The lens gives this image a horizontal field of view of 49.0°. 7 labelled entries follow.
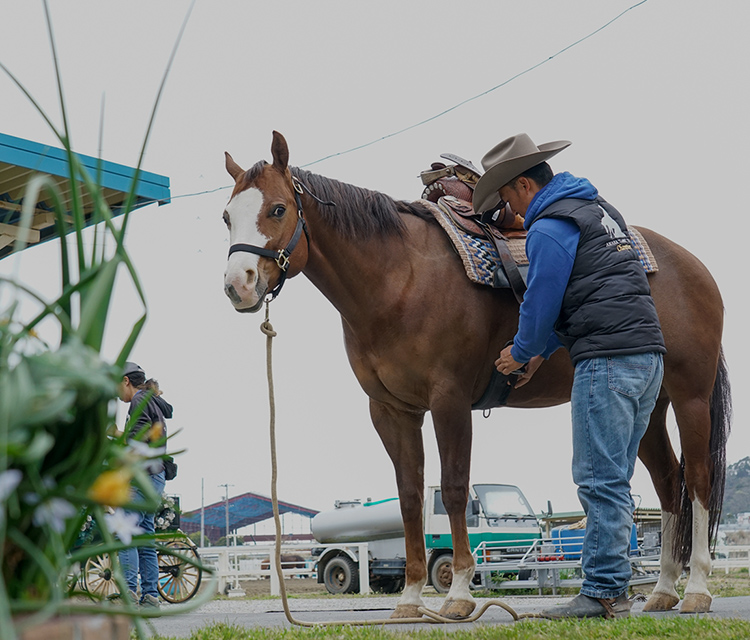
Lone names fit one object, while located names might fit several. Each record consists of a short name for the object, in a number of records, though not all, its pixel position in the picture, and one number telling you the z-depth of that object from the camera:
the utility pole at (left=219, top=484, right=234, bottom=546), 48.27
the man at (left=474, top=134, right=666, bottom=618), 3.72
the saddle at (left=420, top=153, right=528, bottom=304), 4.87
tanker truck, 16.23
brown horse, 4.48
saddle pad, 4.85
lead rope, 3.50
